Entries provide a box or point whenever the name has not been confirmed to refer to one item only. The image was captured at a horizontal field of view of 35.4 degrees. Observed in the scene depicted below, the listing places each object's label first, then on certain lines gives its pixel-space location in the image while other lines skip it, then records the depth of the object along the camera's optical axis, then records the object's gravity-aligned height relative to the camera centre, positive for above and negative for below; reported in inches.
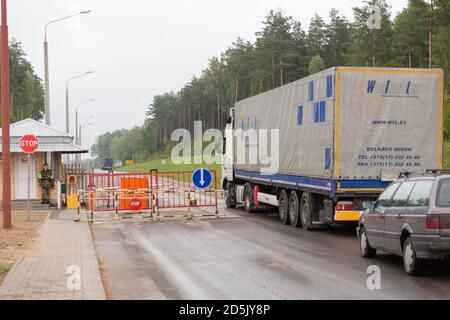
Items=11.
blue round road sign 895.1 -26.6
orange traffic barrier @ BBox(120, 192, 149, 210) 1005.2 -61.2
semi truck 657.0 +21.8
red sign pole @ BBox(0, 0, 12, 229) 759.2 +42.7
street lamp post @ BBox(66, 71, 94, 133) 1850.6 +131.1
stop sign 837.2 +19.1
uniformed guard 1125.7 -35.6
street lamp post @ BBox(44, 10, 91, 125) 1204.5 +130.8
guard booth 1145.4 +4.8
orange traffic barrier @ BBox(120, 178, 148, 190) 1049.2 -37.6
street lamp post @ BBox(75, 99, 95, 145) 2640.3 +123.1
